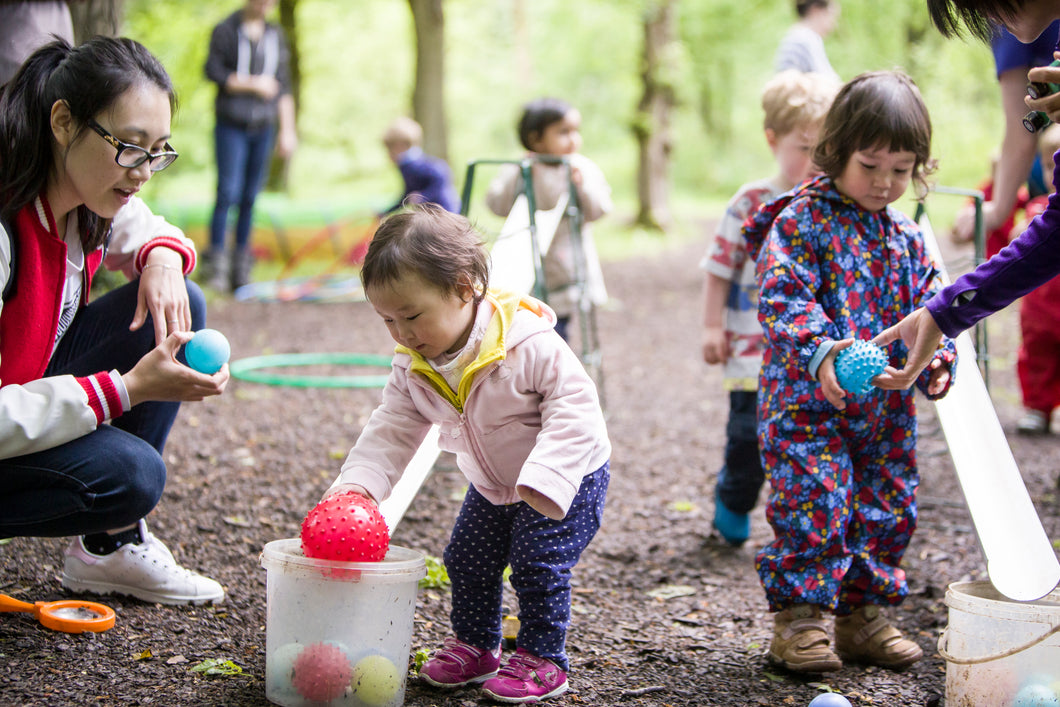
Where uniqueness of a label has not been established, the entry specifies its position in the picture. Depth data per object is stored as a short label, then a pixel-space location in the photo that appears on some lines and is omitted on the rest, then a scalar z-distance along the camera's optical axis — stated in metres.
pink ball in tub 2.21
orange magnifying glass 2.62
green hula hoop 5.68
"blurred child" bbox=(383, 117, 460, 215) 8.34
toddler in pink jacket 2.28
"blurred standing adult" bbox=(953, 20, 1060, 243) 3.88
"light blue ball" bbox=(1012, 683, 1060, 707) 2.24
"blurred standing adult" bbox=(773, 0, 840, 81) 6.62
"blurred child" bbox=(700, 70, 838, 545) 3.55
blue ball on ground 2.34
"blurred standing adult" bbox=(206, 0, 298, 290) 8.36
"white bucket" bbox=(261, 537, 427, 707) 2.18
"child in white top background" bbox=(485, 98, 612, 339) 5.04
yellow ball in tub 2.22
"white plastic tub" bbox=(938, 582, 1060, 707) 2.26
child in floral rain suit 2.71
